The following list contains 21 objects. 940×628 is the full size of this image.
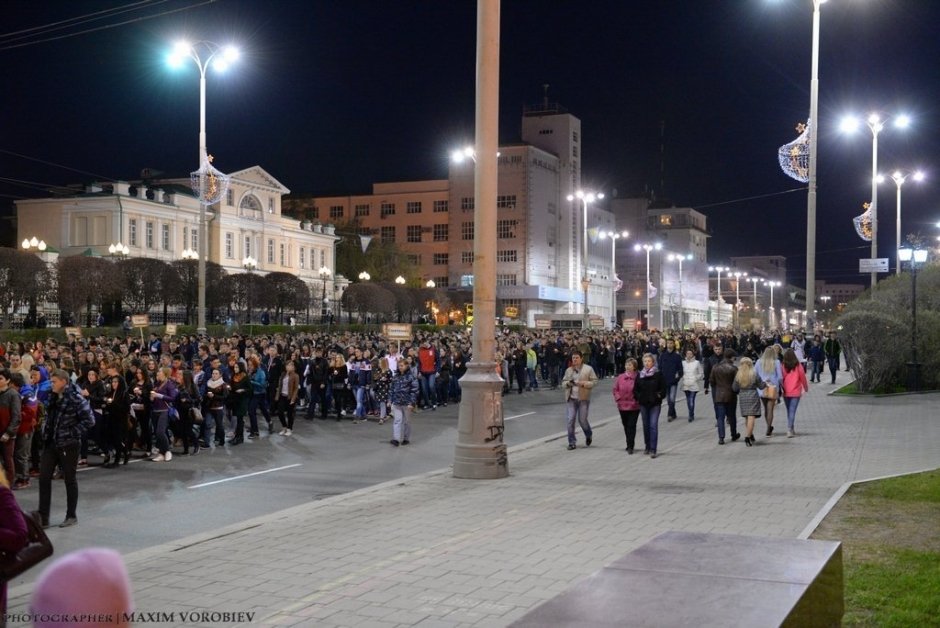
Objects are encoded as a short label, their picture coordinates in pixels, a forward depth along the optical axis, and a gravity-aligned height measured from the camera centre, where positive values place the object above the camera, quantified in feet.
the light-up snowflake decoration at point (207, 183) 92.43 +14.20
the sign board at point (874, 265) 95.30 +5.99
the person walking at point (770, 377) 55.83 -3.16
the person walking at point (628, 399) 49.96 -3.96
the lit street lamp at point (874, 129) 111.86 +23.58
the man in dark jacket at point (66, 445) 32.40 -4.15
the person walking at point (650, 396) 48.80 -3.76
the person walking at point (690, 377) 66.18 -3.75
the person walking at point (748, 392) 53.11 -3.86
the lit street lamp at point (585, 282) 172.45 +7.89
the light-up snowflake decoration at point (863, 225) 110.83 +11.63
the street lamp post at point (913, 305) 88.07 +1.75
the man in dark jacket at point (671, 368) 69.51 -3.24
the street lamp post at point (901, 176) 142.61 +22.70
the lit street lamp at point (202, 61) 91.40 +26.39
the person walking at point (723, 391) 53.68 -3.82
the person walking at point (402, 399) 54.39 -4.29
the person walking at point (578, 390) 52.39 -3.69
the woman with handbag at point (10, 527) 14.48 -3.10
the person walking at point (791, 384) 56.44 -3.62
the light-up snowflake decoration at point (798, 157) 80.33 +14.29
